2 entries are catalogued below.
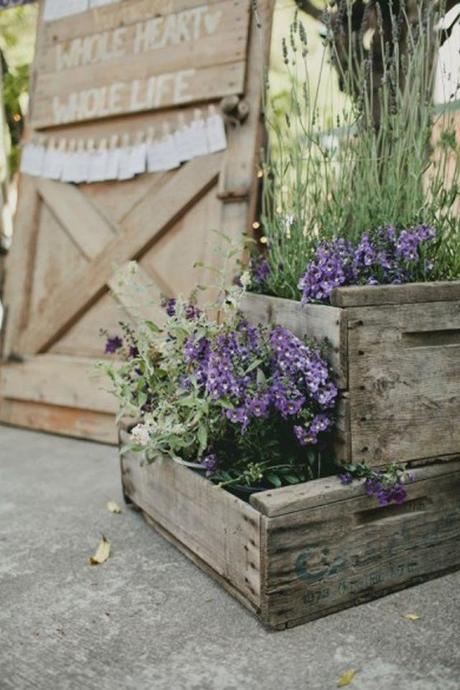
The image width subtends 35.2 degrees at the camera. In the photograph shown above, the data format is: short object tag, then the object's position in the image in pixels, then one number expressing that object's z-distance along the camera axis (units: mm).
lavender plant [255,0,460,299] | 2443
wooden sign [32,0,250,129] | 3625
